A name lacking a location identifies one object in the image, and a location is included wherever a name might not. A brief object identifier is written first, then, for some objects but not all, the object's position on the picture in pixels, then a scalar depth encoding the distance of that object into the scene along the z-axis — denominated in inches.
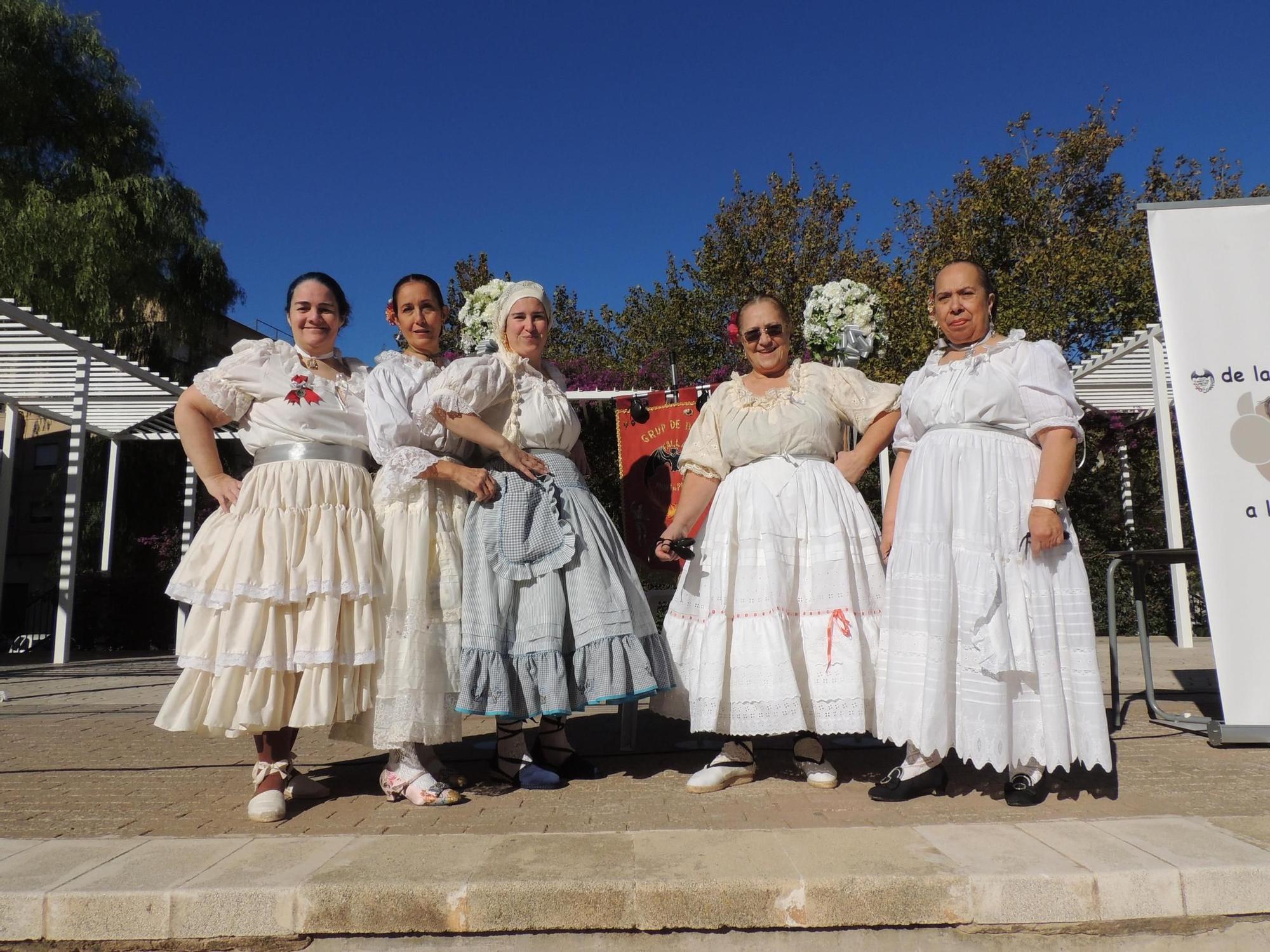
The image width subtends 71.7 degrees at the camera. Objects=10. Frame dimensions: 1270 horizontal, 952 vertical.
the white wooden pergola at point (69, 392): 327.9
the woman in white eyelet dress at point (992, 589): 113.0
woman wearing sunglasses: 124.3
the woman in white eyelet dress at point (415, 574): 120.9
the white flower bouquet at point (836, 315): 194.5
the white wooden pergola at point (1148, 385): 307.6
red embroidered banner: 225.6
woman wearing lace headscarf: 122.4
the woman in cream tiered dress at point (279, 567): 116.2
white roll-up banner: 139.4
